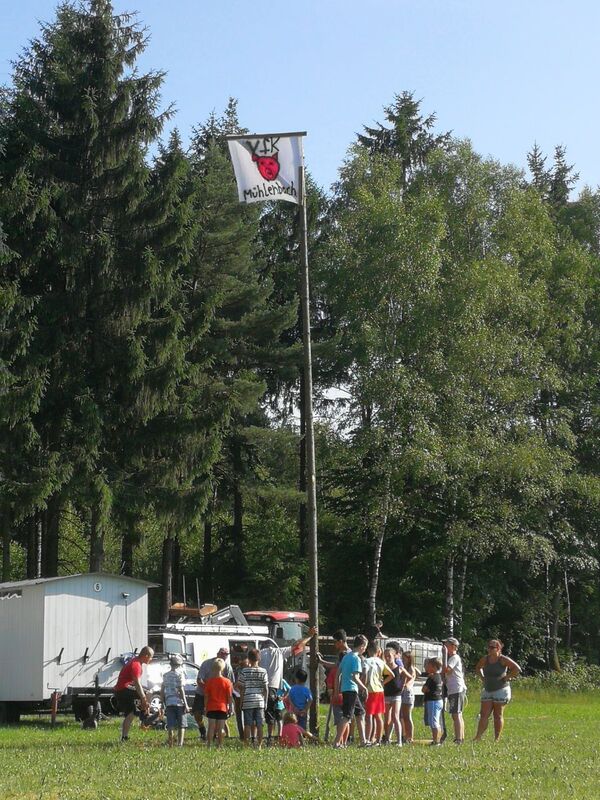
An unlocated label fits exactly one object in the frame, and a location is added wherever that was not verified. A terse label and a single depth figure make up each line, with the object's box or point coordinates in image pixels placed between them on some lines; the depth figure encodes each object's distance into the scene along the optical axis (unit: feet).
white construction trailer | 80.38
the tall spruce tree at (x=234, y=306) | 134.41
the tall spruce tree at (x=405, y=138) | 152.35
